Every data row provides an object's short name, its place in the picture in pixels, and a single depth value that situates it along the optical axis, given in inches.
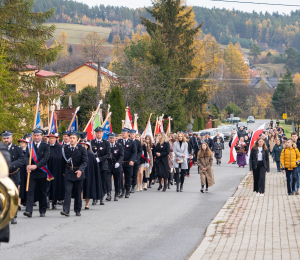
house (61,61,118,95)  2832.2
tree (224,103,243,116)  4244.6
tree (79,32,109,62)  3702.5
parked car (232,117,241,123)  3774.6
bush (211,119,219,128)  3248.0
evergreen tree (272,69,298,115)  3941.7
